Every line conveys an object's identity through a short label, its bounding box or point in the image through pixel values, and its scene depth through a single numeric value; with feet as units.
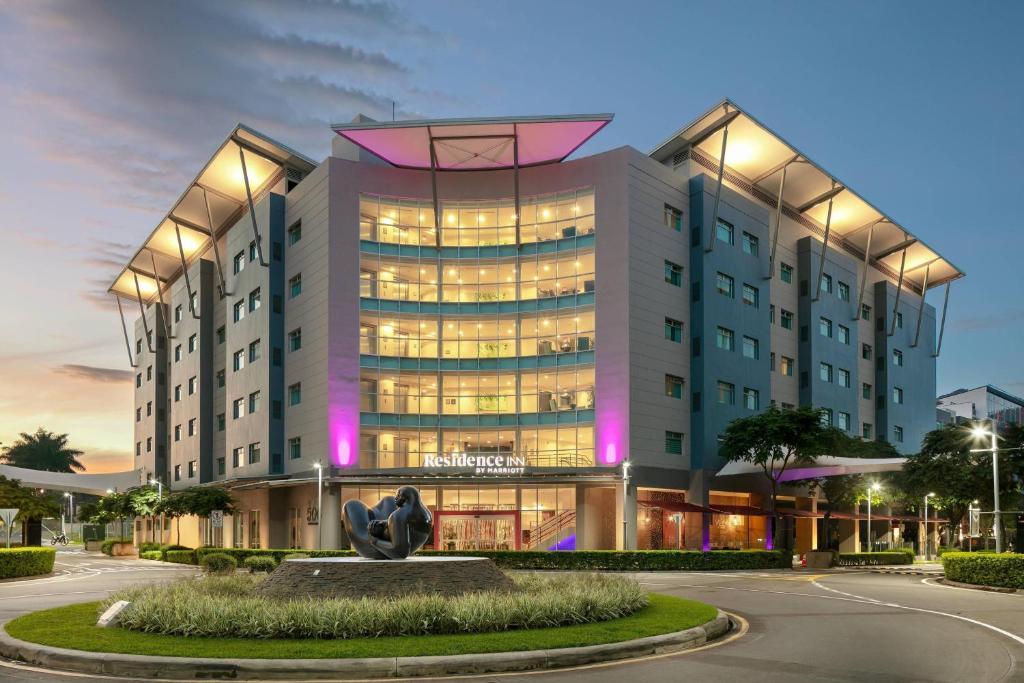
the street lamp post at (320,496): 183.42
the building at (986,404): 468.05
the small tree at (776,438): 185.57
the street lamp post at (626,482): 177.07
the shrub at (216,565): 101.65
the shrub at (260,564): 128.88
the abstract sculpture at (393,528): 72.69
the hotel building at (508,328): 194.49
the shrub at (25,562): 132.77
